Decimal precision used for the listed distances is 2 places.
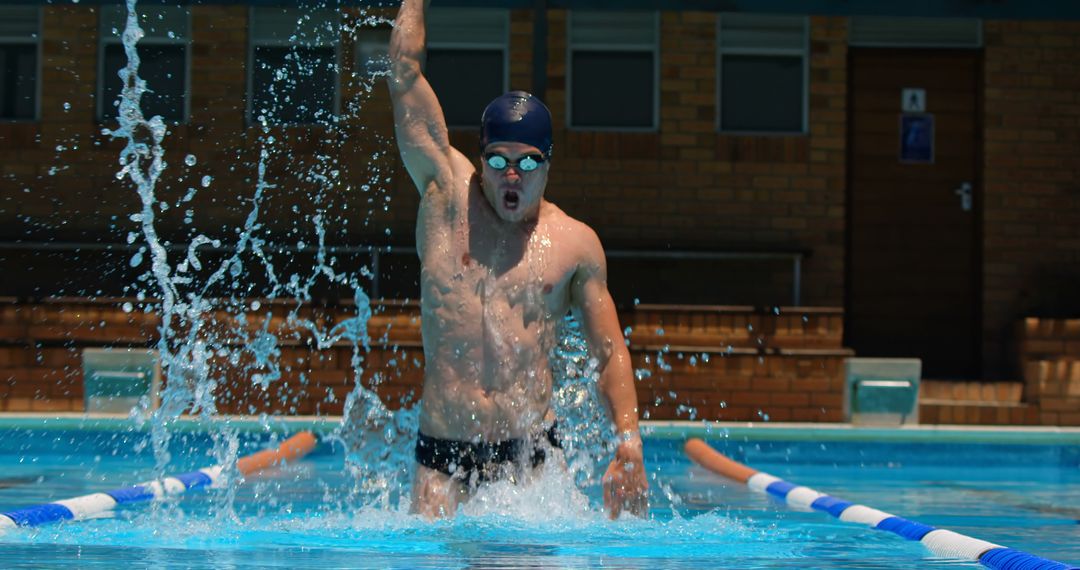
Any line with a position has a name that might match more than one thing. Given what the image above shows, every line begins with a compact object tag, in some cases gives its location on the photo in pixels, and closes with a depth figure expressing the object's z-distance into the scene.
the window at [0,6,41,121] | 12.80
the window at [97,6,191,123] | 12.72
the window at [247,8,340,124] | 12.66
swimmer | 4.54
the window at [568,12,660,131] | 12.79
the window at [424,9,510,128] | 12.77
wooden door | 13.17
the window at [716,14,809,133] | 12.87
